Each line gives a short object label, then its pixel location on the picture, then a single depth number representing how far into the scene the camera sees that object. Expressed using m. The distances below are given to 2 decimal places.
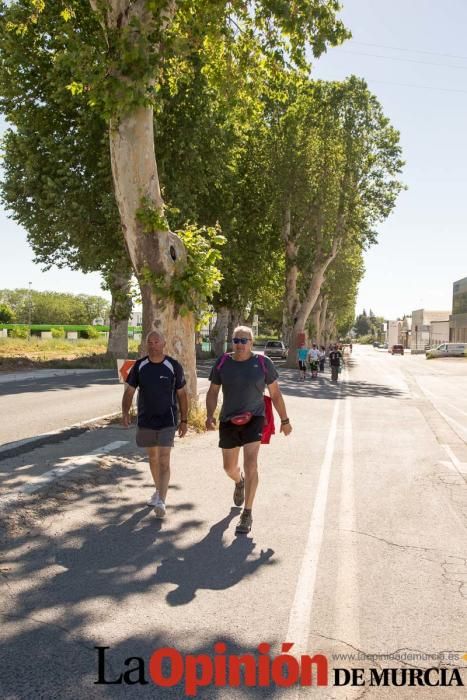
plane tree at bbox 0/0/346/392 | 10.77
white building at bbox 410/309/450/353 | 148.00
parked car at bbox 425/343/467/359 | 63.52
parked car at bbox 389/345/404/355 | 91.94
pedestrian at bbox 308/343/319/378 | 30.38
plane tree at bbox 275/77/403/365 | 36.22
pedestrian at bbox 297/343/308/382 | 28.59
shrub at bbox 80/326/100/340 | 64.45
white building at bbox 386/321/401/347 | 154.12
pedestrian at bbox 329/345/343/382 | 27.78
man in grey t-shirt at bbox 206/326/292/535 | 6.05
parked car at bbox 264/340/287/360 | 55.47
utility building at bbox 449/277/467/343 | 100.50
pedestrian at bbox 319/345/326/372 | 39.22
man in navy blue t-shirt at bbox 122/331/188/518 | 6.29
